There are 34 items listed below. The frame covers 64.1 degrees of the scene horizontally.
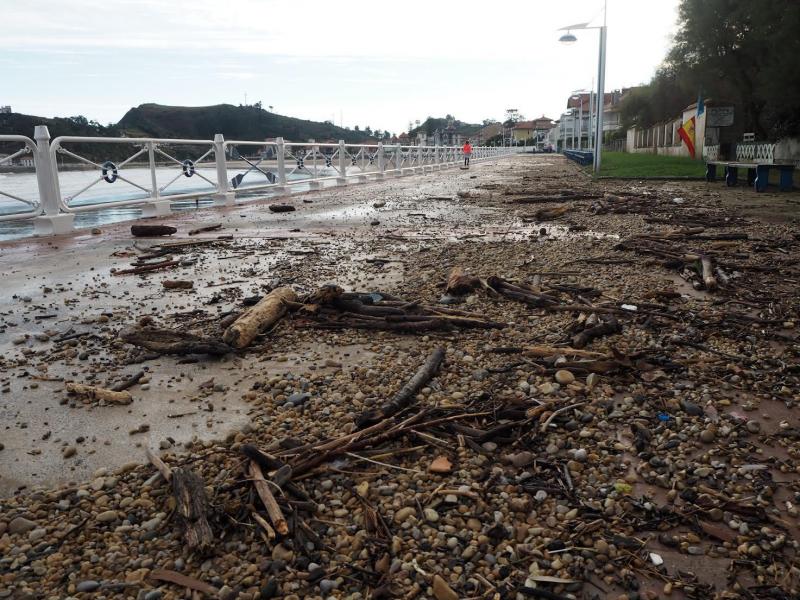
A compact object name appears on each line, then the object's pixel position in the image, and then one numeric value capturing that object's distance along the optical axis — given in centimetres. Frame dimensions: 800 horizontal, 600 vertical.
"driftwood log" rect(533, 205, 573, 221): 1041
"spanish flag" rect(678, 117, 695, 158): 3640
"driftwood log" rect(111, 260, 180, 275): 618
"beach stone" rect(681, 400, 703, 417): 289
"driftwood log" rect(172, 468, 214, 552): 206
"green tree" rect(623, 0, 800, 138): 2290
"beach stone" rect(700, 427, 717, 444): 267
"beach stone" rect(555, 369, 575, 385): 326
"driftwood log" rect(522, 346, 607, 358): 354
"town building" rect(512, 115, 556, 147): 16485
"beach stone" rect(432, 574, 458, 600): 184
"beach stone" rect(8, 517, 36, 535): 216
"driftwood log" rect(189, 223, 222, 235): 920
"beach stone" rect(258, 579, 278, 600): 186
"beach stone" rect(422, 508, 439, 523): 219
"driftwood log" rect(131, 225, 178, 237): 897
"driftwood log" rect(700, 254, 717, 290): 502
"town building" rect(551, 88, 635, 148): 10854
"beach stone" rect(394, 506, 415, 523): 219
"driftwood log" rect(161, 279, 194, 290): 548
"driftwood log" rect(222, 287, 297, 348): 388
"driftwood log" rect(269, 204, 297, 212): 1249
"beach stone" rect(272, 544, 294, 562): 201
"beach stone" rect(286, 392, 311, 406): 311
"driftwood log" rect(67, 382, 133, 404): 313
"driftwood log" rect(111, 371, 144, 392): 330
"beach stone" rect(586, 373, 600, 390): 321
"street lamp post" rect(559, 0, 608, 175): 2750
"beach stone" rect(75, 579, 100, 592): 190
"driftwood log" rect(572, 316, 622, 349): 378
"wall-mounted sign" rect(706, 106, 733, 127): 3491
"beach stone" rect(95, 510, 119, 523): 221
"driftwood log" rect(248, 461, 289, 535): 211
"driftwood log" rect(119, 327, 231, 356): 376
